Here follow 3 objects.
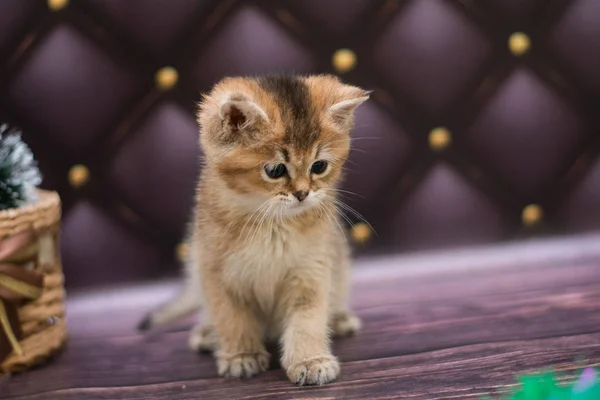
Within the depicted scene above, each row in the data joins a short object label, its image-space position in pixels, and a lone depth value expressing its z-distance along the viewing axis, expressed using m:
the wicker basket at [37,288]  1.00
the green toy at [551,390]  0.90
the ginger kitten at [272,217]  0.97
